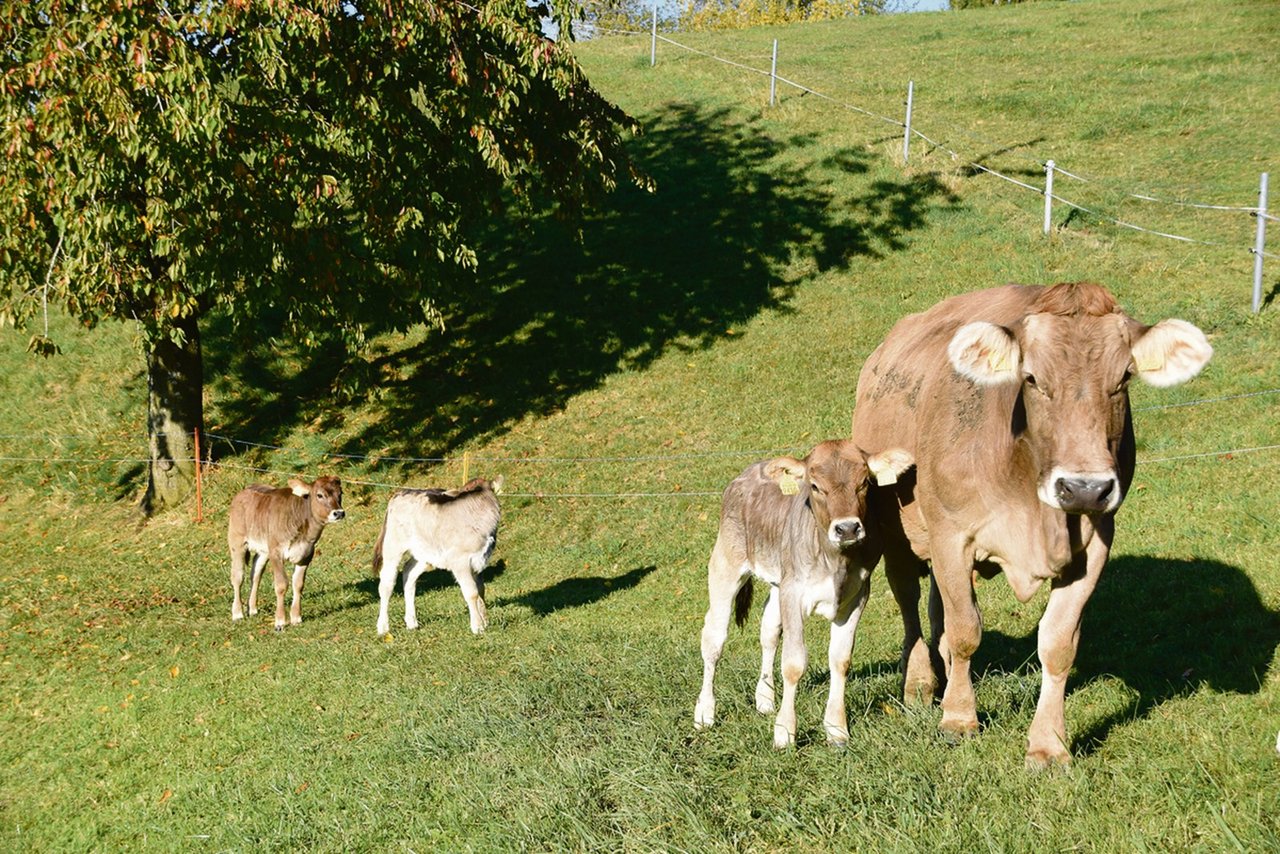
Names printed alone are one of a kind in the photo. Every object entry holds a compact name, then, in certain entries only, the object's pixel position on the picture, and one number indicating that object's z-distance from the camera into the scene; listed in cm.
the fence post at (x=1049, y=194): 2303
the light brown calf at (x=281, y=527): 1480
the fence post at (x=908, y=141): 2778
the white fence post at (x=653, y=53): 4009
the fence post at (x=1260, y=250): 1717
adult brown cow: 582
